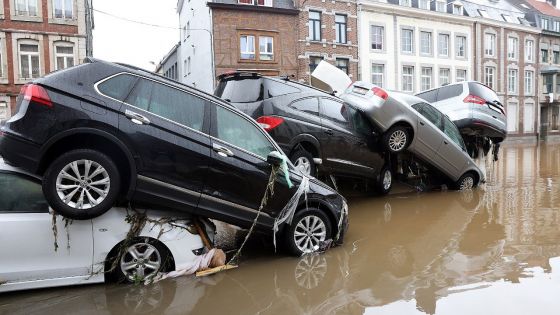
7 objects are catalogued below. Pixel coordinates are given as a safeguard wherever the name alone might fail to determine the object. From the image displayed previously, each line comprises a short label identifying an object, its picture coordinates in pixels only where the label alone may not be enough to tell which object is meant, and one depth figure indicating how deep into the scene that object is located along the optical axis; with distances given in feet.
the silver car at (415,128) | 28.68
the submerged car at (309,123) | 23.53
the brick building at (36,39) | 71.15
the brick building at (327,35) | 86.58
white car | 13.25
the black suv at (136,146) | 13.48
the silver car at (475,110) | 36.91
